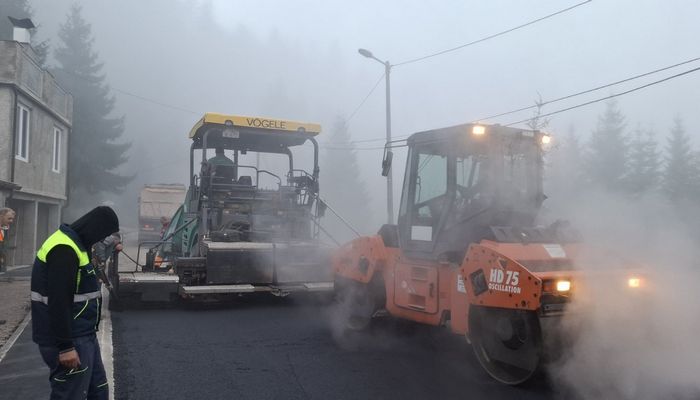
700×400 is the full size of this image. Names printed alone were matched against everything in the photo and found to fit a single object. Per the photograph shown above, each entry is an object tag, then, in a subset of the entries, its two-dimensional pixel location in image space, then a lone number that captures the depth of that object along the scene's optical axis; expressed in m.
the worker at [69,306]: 3.03
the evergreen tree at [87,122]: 39.97
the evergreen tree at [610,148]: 28.44
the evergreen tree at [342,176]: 44.28
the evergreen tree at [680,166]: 26.83
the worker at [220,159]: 9.60
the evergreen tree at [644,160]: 30.97
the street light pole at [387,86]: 17.92
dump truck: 25.62
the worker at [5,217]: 7.62
